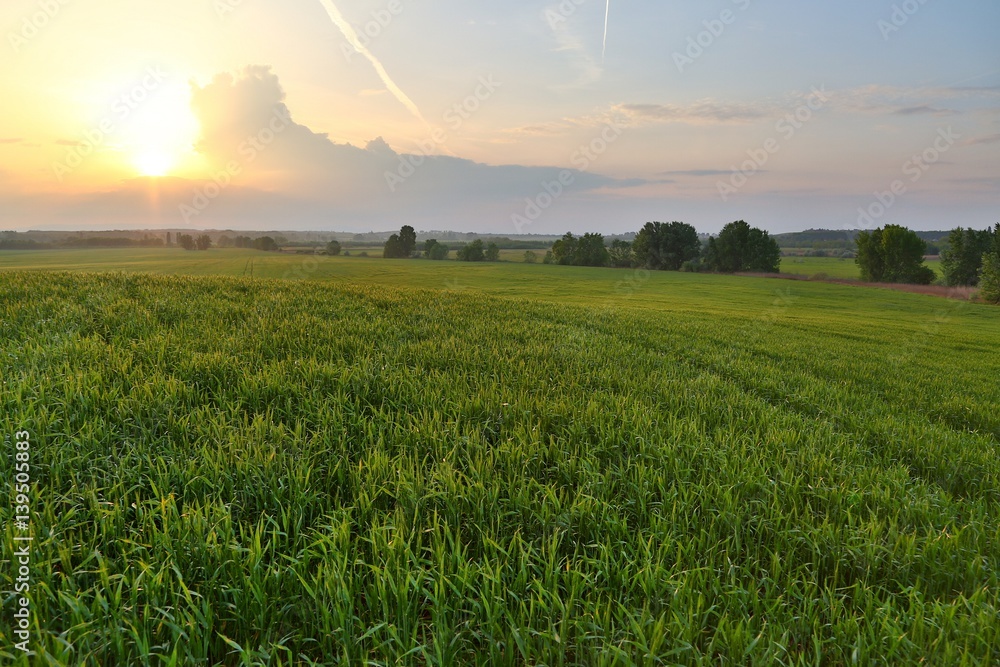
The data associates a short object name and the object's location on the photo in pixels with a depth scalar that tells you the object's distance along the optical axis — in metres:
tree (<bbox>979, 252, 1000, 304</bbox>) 59.38
